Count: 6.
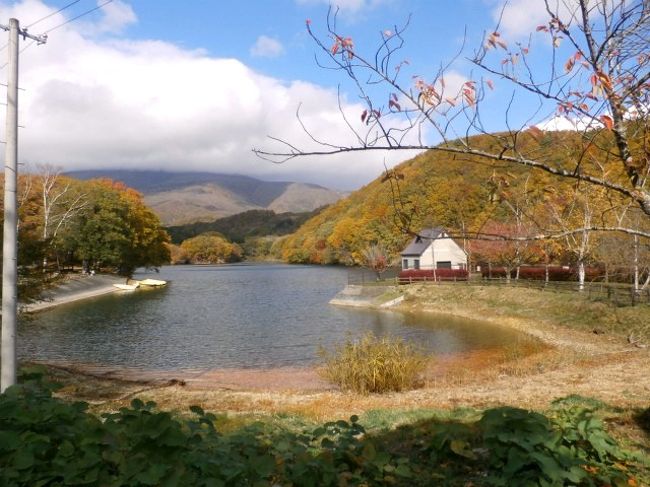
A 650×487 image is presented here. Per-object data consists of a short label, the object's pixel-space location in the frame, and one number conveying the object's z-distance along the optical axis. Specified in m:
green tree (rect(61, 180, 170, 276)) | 61.75
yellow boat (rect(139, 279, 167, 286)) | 65.25
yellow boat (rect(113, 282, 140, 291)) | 58.03
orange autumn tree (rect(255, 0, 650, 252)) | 3.95
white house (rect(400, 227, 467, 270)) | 54.53
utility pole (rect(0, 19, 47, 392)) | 8.77
